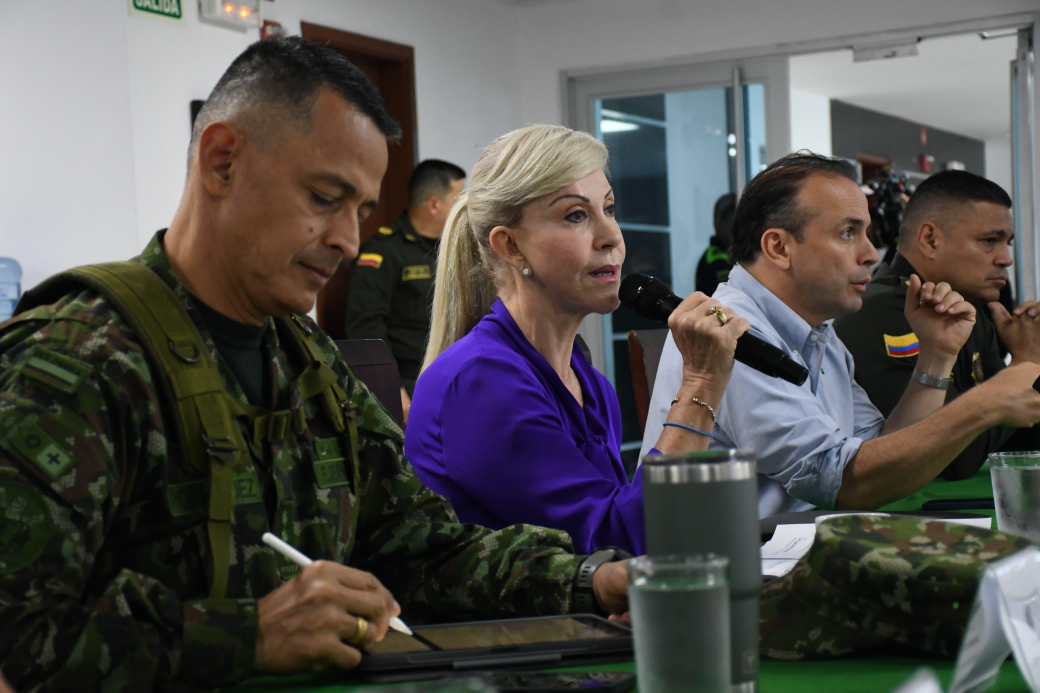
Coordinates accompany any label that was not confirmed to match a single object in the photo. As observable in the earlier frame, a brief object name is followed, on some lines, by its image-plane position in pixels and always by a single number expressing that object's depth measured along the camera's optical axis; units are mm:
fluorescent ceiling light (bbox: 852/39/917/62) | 5879
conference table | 785
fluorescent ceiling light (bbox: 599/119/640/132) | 6561
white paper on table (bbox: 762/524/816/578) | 1144
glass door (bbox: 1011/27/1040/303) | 5691
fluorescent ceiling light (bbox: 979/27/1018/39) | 5761
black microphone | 1534
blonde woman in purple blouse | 1478
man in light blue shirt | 1760
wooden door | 5578
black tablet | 887
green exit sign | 4051
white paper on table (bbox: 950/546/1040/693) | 710
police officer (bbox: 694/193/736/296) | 5762
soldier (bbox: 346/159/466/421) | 4637
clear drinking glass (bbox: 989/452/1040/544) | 1173
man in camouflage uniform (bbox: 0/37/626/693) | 856
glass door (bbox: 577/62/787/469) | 6281
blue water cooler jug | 3499
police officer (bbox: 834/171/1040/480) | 2688
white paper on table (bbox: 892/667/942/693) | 645
